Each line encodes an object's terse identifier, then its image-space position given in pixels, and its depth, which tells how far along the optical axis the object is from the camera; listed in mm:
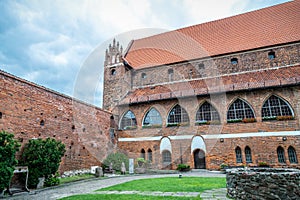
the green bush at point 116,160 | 15172
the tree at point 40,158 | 8523
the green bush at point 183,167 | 14812
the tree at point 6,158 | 6629
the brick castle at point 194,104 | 11867
